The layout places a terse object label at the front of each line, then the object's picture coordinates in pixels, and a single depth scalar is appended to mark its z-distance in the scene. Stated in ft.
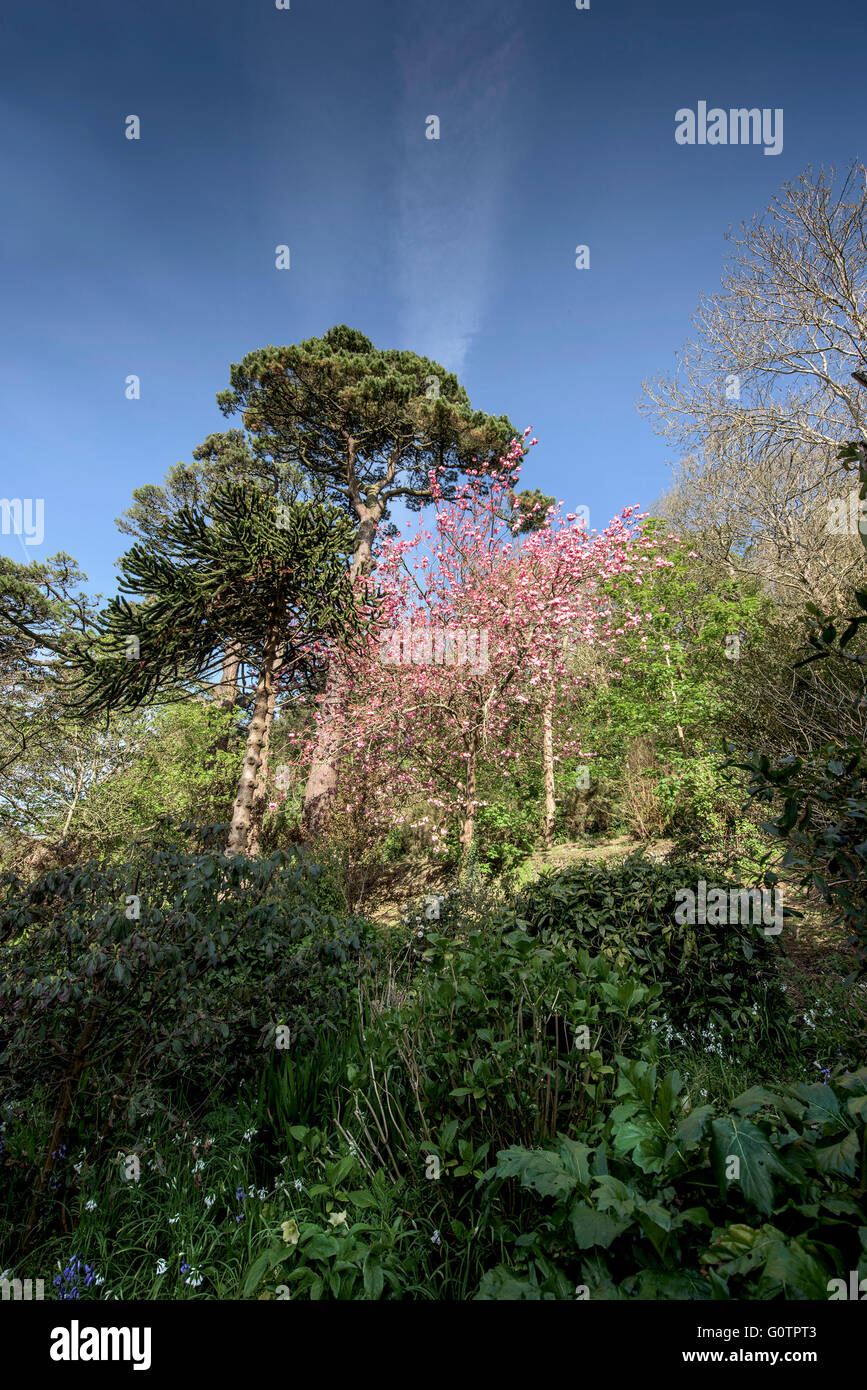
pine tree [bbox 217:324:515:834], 47.09
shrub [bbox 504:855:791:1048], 12.60
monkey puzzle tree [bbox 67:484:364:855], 32.04
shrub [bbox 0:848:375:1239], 8.09
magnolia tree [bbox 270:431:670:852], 33.24
